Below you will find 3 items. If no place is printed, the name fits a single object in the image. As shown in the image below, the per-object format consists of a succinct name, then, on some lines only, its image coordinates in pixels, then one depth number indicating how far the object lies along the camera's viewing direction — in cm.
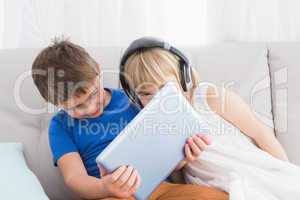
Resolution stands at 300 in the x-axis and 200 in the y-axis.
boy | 101
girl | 103
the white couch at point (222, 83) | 124
